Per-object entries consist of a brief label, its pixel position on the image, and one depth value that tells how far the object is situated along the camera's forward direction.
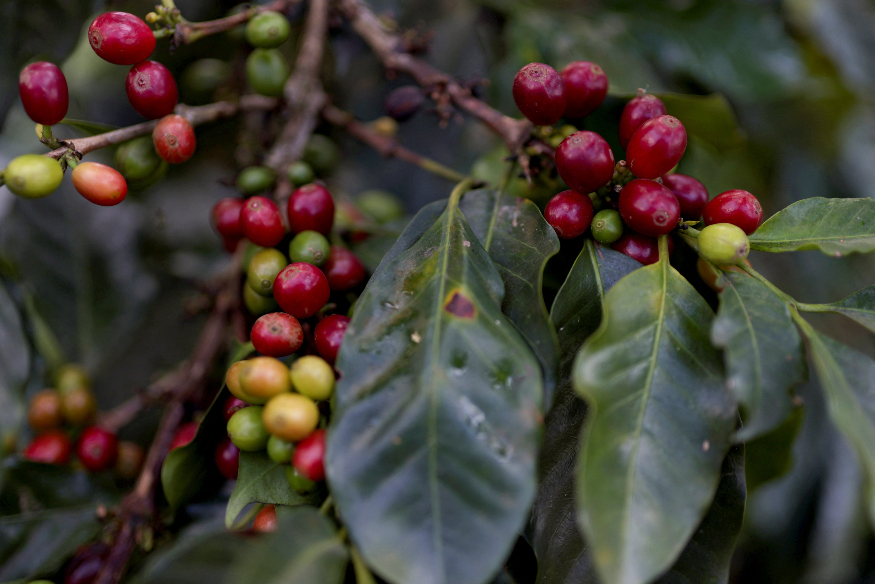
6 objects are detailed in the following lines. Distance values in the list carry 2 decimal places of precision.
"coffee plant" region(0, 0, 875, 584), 0.35
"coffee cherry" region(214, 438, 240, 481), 0.40
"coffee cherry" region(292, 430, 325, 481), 0.36
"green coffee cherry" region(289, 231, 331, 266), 0.41
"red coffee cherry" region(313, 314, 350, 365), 0.38
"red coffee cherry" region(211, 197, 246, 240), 0.44
